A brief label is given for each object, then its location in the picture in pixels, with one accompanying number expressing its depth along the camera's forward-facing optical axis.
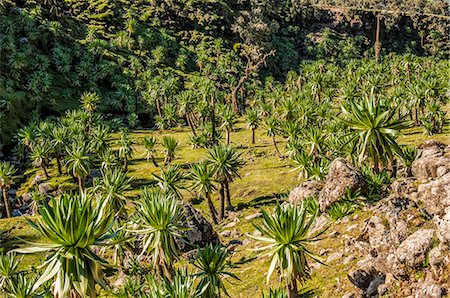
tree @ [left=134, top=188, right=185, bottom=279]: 21.41
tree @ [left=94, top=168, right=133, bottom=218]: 33.41
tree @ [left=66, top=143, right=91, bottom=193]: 50.78
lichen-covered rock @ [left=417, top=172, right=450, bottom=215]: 19.69
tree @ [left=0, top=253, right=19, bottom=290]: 28.23
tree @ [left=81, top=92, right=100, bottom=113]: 87.49
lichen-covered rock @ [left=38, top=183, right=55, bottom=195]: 60.41
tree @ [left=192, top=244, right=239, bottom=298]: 21.12
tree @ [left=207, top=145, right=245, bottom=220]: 42.47
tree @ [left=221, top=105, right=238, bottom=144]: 71.56
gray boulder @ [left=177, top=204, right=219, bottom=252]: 34.81
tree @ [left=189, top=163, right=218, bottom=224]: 40.41
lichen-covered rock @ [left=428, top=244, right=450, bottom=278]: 16.25
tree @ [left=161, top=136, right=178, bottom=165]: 60.01
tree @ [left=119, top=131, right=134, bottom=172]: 66.05
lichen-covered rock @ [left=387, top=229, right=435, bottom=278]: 17.66
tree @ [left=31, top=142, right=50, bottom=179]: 63.41
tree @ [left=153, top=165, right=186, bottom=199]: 37.78
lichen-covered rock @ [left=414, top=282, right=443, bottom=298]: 15.63
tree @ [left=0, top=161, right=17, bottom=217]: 51.16
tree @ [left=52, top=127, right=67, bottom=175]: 63.17
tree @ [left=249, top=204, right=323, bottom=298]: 17.77
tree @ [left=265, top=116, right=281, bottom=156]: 64.62
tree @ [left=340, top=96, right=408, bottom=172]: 24.91
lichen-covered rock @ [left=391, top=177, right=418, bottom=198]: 24.03
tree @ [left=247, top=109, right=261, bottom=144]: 72.75
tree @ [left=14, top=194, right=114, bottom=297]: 14.96
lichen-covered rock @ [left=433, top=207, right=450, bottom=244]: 16.42
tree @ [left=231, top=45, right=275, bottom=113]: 136.88
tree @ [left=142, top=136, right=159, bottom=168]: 65.06
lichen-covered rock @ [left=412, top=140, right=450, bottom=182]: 24.55
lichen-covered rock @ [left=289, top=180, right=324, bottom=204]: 34.50
